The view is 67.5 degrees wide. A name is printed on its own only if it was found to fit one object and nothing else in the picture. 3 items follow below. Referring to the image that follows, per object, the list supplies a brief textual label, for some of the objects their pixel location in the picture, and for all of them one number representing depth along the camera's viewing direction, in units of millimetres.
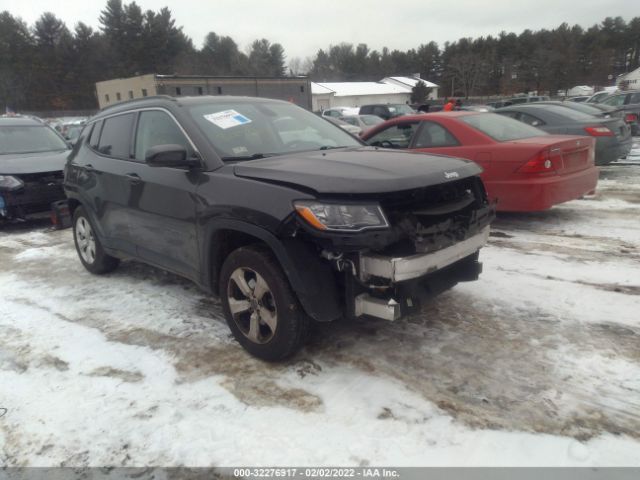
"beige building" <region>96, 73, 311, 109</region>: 34344
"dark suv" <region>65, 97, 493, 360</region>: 2828
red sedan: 5680
